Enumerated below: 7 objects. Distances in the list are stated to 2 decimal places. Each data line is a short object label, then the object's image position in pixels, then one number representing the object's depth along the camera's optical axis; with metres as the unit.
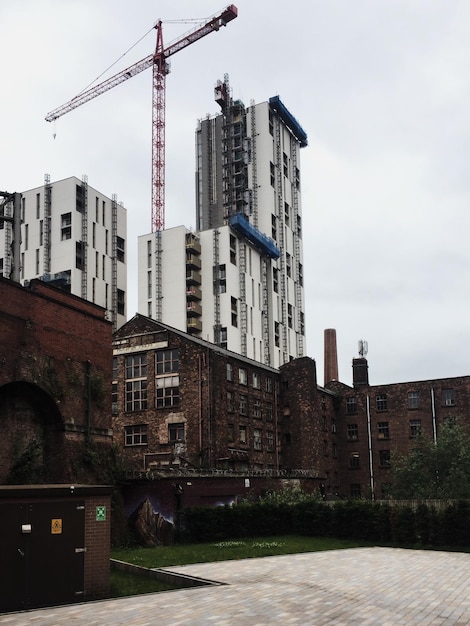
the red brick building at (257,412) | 48.31
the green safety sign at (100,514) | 15.96
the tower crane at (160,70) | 111.75
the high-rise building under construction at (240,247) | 92.81
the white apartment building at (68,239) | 95.31
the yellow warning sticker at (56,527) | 14.98
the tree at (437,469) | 42.97
